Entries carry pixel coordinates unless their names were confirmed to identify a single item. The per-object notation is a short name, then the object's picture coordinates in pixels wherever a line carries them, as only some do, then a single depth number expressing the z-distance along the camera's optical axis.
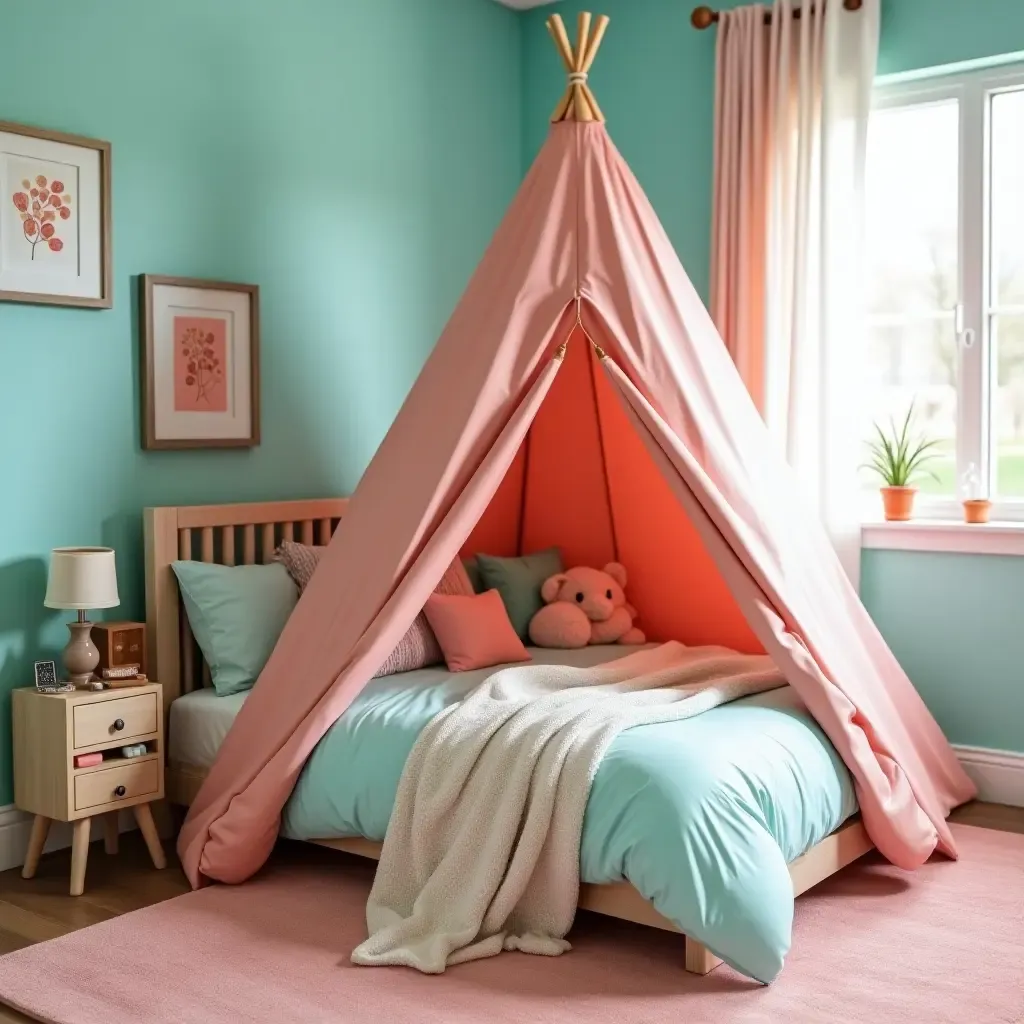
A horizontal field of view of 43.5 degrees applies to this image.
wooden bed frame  3.07
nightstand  3.34
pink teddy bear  4.20
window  4.23
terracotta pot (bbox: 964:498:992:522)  4.17
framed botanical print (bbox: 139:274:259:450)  3.86
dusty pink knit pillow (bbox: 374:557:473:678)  3.79
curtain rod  4.59
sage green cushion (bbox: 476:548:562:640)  4.30
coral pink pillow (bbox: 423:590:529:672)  3.86
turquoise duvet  2.69
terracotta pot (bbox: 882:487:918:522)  4.30
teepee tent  3.30
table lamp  3.38
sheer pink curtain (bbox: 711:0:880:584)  4.27
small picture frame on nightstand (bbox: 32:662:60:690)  3.44
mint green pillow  3.72
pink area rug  2.60
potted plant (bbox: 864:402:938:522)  4.32
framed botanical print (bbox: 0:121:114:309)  3.47
